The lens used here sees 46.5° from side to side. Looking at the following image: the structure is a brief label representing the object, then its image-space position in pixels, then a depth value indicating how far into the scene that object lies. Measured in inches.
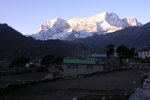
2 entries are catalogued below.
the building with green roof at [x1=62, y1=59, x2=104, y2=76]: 1161.3
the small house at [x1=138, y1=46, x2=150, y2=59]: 1730.3
